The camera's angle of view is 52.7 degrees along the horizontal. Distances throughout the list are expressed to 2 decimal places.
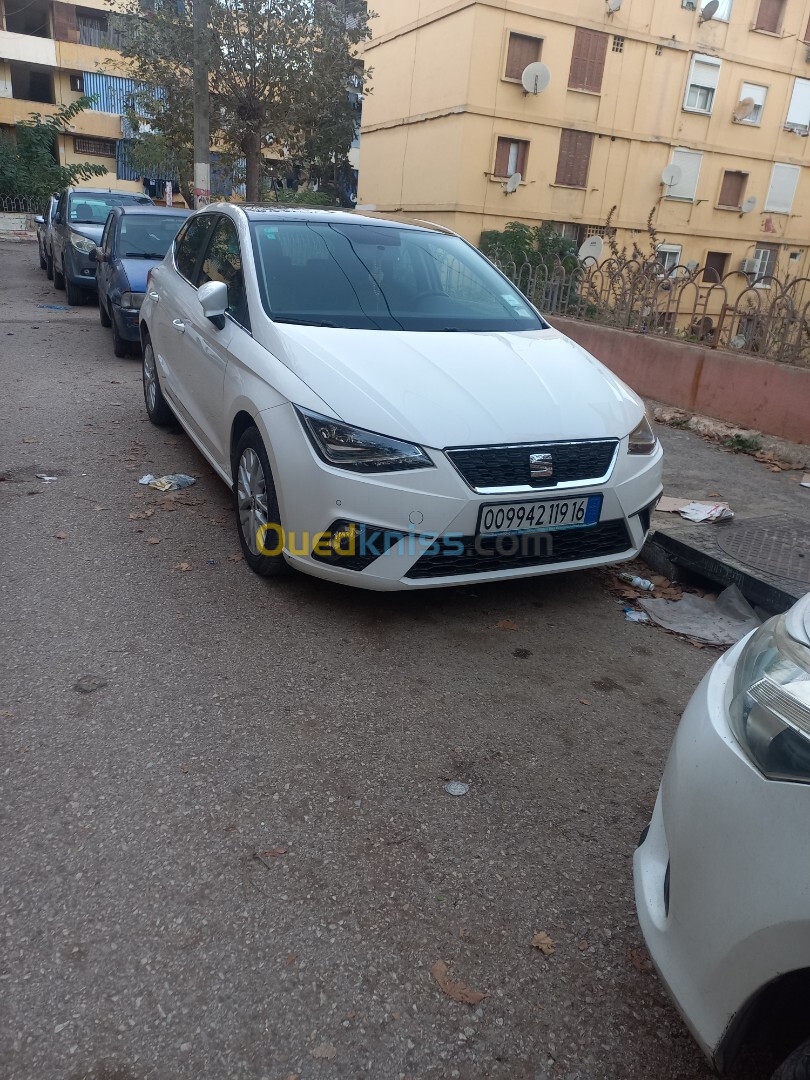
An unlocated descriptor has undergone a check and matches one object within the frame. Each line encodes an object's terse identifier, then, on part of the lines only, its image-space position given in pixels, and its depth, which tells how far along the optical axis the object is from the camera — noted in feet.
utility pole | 47.55
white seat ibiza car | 11.18
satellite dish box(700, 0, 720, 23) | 79.36
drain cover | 14.11
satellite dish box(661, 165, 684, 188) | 84.74
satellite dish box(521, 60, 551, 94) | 73.46
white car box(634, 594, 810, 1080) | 4.48
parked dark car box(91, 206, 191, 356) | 30.55
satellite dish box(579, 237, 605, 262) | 44.99
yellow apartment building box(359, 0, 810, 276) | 74.95
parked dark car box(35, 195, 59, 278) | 53.88
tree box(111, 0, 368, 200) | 53.88
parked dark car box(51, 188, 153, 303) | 42.63
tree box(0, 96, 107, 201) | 101.30
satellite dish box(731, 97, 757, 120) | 86.89
